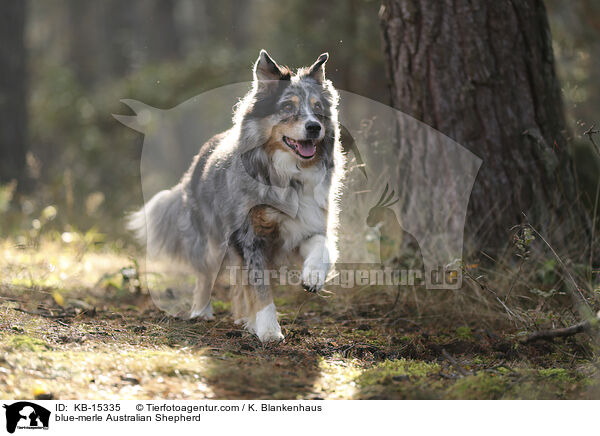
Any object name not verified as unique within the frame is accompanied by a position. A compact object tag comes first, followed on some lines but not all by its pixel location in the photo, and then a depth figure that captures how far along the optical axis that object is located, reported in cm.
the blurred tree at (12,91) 979
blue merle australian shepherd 430
